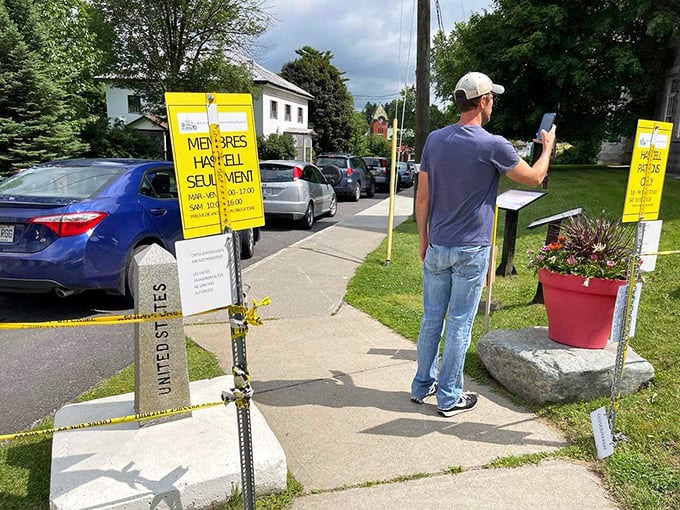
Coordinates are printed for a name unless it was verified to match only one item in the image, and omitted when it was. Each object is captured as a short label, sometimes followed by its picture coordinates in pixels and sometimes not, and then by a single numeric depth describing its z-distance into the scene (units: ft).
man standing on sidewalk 9.86
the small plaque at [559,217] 15.05
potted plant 11.37
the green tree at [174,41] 64.95
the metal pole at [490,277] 12.68
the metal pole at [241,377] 6.94
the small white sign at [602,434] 9.27
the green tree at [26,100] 50.42
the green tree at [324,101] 154.71
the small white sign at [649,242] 9.74
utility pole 37.50
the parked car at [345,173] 60.44
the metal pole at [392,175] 25.01
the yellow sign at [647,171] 9.41
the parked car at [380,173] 81.46
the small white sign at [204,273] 6.52
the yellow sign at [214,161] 6.48
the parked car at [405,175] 93.10
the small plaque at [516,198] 19.52
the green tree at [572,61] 55.62
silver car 37.22
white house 113.09
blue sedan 15.85
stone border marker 8.97
